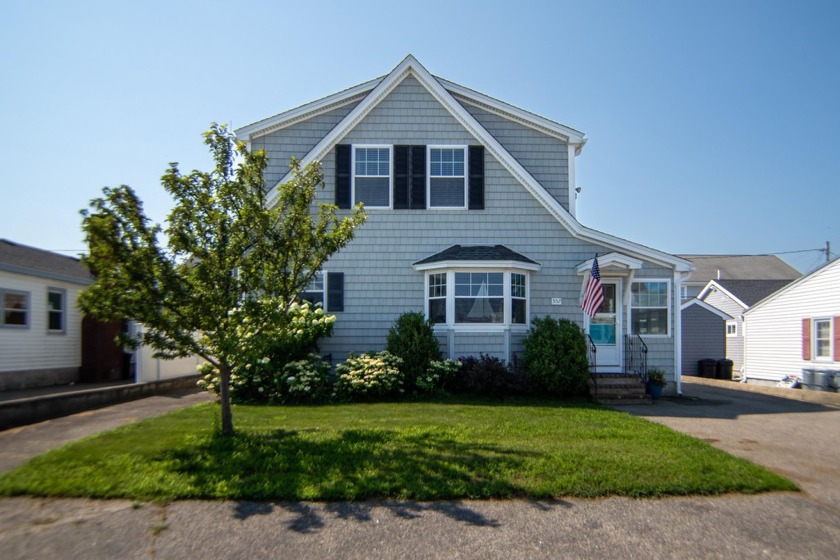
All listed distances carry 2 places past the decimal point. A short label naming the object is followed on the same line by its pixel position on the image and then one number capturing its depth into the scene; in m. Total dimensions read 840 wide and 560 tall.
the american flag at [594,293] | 14.23
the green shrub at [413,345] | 14.09
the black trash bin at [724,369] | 26.83
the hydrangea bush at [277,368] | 13.25
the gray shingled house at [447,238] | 15.27
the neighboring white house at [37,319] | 15.35
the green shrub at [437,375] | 13.84
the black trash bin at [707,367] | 27.05
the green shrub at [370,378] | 13.43
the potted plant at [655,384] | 14.71
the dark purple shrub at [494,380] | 13.75
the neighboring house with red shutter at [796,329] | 19.91
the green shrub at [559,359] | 13.80
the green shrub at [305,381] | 13.14
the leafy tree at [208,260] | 8.05
